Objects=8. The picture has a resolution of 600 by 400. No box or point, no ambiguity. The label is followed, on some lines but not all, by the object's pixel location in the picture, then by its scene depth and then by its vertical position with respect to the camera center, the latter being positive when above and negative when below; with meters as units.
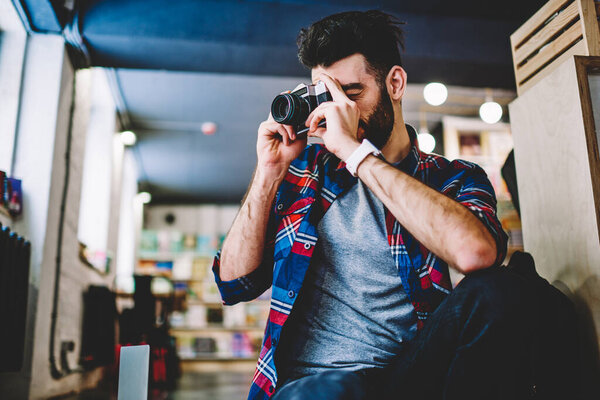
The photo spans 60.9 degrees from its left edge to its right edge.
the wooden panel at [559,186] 1.05 +0.29
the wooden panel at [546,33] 1.25 +0.72
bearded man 0.77 +0.13
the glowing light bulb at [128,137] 5.38 +1.94
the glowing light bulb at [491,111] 3.95 +1.55
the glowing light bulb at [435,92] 3.68 +1.60
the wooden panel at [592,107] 1.04 +0.43
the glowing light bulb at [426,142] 4.22 +1.42
